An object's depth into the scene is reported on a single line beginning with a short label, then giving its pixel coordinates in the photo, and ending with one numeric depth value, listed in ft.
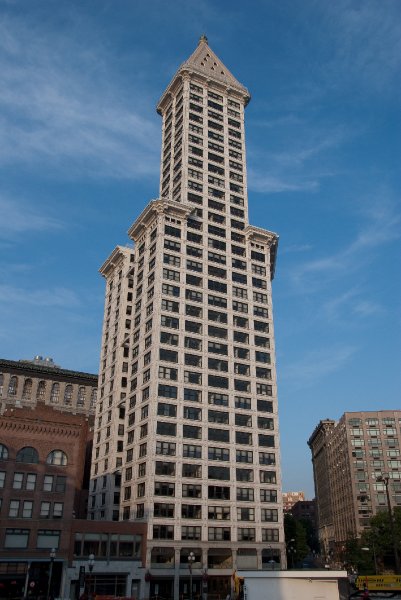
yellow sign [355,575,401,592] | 157.38
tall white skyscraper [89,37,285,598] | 235.61
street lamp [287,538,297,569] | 330.75
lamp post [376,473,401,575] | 170.45
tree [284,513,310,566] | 333.83
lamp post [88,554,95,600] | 158.86
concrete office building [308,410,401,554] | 421.18
